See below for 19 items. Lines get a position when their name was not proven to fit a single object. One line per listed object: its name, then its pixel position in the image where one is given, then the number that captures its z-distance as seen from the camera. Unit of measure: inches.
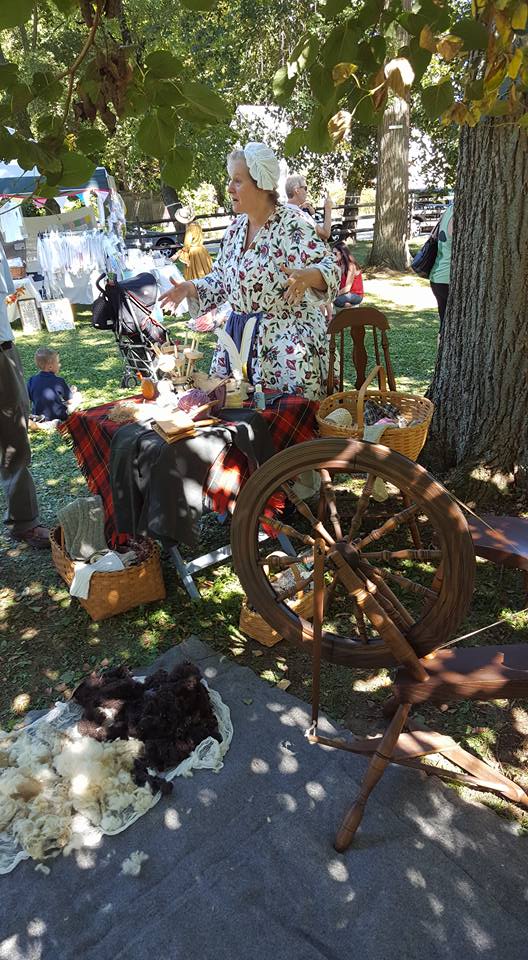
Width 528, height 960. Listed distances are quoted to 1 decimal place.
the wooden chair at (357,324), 132.6
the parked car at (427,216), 695.1
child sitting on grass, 221.2
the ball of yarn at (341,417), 112.4
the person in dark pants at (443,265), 205.6
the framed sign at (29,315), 378.9
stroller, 237.9
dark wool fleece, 89.0
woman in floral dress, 114.0
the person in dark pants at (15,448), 137.9
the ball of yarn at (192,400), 113.0
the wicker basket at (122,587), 117.3
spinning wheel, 59.1
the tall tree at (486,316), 117.6
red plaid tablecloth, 109.0
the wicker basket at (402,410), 103.3
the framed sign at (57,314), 376.5
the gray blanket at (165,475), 103.2
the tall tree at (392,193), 452.8
